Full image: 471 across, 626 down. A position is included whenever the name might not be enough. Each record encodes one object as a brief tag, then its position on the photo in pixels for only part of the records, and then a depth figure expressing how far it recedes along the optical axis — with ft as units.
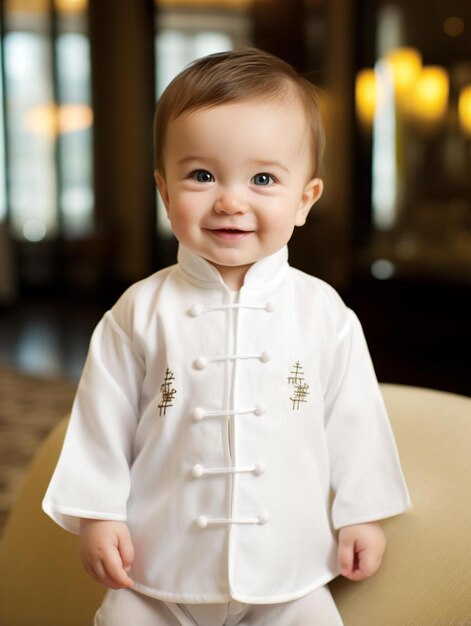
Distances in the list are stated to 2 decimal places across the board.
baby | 3.91
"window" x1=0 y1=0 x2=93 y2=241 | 28.43
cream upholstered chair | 4.18
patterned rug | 10.84
